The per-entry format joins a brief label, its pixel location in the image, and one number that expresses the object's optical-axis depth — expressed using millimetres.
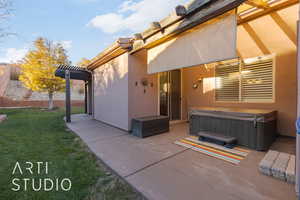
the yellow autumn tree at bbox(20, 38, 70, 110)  10750
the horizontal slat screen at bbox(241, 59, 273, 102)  3675
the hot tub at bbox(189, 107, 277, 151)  2699
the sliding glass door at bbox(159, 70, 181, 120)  5347
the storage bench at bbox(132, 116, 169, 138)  3789
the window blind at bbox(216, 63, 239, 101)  4316
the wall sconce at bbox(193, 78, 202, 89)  5338
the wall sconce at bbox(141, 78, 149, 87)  4594
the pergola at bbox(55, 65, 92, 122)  6355
